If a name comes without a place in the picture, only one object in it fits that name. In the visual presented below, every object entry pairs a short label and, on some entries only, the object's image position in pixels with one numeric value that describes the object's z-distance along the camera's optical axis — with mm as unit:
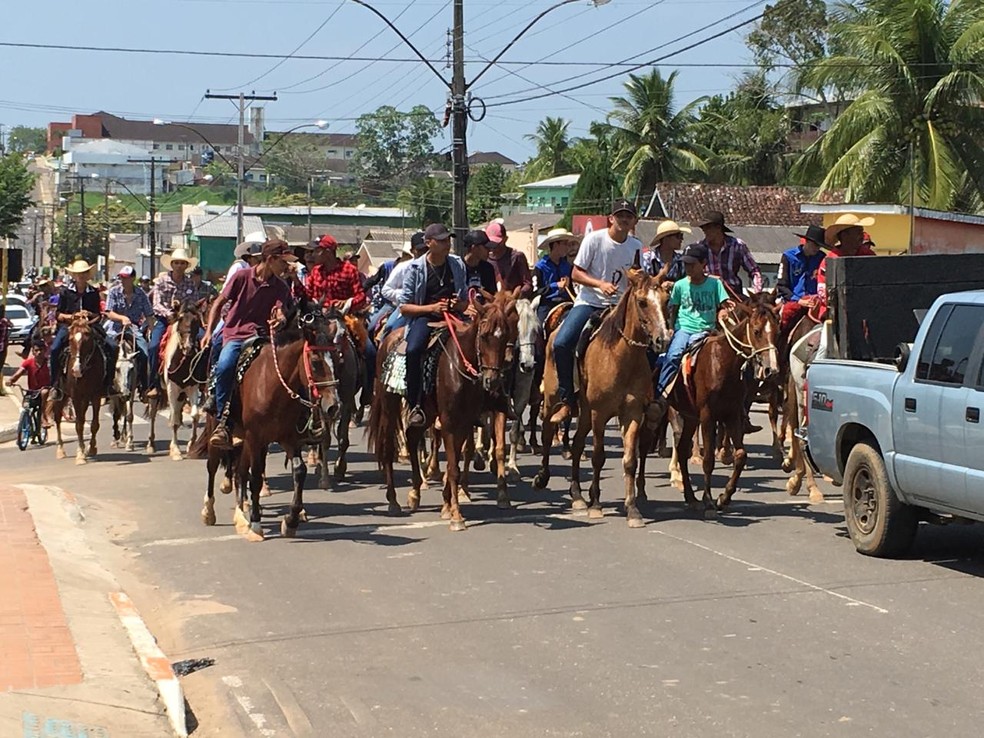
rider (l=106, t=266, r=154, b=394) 20297
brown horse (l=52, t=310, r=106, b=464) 19250
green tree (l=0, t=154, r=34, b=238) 62625
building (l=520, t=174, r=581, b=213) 89069
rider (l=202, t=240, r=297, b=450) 12867
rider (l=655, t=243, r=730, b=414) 13703
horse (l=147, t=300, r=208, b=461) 18562
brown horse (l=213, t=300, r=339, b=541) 12094
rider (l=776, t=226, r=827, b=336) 15648
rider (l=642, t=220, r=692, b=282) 14609
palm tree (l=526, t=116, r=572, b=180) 93750
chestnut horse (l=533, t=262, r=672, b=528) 12320
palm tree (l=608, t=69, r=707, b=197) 64938
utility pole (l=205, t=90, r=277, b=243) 56250
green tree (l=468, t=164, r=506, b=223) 91125
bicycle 22141
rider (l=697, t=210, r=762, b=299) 14664
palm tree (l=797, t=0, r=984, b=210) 36281
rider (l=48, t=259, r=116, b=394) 19797
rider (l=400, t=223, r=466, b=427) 13516
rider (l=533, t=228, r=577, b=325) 18297
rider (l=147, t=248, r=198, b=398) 20016
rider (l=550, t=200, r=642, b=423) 13461
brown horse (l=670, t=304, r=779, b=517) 13141
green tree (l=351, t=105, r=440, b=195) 152750
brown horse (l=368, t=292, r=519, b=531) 12461
